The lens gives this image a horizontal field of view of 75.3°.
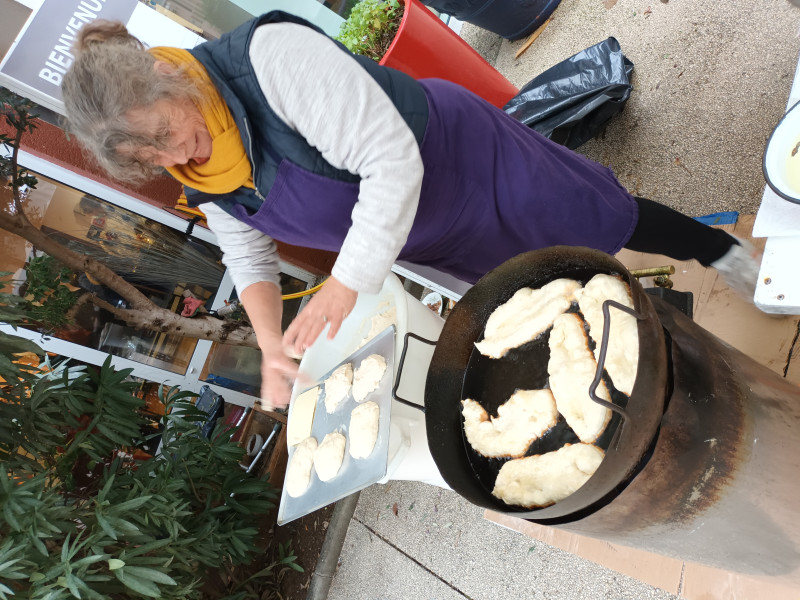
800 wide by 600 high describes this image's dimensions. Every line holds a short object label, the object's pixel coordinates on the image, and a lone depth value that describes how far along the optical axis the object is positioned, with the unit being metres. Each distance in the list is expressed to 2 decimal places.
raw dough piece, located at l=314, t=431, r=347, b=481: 1.85
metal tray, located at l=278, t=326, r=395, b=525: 1.64
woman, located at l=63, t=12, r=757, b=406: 1.13
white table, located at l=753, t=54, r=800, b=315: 1.23
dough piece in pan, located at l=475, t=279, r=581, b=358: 1.40
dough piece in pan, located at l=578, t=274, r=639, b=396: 1.13
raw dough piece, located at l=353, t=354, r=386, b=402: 1.78
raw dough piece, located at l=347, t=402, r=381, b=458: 1.71
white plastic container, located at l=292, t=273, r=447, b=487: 1.76
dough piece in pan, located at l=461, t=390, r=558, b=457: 1.33
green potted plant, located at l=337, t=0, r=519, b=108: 2.98
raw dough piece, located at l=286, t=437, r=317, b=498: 2.02
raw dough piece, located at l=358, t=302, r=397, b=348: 1.99
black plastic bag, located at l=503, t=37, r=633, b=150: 2.55
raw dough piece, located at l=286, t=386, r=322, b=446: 2.14
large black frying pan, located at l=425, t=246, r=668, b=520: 1.19
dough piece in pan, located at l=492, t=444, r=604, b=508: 1.17
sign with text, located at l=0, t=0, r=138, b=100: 2.93
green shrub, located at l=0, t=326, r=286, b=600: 2.11
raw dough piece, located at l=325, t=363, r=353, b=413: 1.94
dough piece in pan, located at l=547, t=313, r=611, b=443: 1.17
